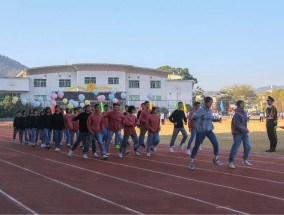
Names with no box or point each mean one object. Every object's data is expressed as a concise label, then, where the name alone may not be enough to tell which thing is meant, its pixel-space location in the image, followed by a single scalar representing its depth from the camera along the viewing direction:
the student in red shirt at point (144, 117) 15.30
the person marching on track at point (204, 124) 11.18
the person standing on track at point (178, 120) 15.77
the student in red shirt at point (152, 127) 14.47
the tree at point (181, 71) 128.00
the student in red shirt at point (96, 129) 13.52
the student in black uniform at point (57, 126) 17.27
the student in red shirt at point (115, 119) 14.46
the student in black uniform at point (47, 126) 17.97
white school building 74.94
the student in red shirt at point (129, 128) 14.02
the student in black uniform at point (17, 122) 21.91
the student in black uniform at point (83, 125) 13.68
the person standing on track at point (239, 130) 11.31
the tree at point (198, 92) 124.02
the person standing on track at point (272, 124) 15.85
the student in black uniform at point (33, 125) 19.62
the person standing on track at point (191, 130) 15.10
